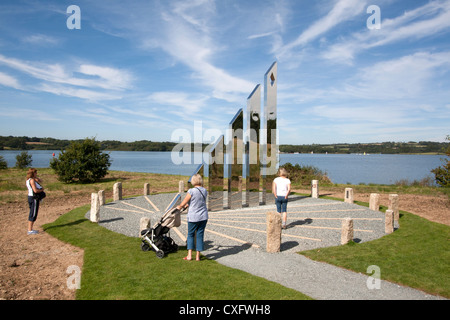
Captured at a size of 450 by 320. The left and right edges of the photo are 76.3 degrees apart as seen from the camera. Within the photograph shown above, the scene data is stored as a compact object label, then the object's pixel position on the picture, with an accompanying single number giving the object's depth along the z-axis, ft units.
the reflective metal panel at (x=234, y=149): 42.29
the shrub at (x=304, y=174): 86.99
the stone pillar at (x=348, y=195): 48.26
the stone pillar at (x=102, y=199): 46.18
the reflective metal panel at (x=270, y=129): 46.01
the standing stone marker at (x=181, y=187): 56.90
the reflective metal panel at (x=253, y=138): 43.96
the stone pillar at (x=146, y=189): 57.57
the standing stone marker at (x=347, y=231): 25.99
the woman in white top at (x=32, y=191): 29.68
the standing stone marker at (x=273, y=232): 23.91
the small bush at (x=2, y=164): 116.88
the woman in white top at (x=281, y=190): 30.63
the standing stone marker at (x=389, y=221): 30.30
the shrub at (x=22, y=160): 128.16
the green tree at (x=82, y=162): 85.06
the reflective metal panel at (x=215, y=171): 40.06
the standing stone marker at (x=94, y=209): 34.84
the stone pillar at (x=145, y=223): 25.71
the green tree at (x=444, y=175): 76.74
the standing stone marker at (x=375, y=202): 42.86
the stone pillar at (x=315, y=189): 54.67
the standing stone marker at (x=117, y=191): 50.96
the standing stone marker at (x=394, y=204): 35.76
